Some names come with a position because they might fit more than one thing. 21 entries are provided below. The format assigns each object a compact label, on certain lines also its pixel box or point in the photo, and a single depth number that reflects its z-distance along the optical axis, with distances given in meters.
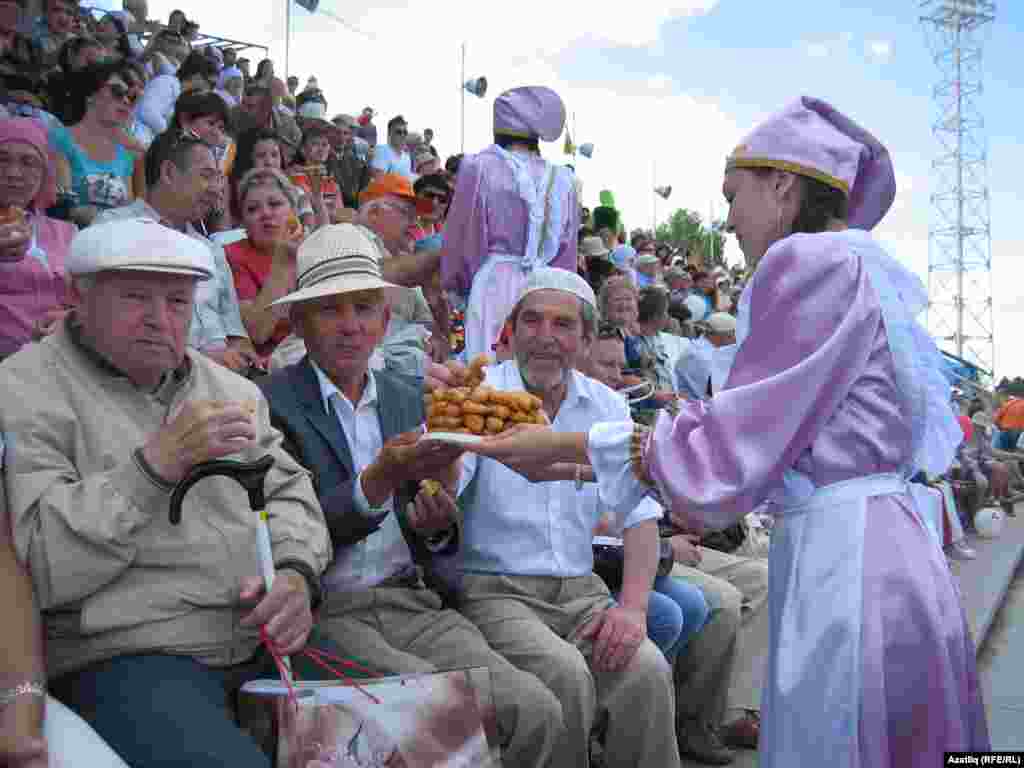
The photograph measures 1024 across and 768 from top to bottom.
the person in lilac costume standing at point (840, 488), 2.00
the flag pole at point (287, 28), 15.45
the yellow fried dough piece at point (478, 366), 3.17
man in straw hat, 2.77
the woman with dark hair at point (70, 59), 6.85
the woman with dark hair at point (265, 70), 11.38
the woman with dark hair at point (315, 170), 6.68
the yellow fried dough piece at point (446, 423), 2.78
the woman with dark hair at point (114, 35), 9.14
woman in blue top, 5.29
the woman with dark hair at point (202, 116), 5.93
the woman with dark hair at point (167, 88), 8.16
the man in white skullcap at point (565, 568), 3.04
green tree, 26.67
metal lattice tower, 40.00
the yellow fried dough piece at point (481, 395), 2.82
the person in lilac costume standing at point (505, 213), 5.77
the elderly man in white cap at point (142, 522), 2.08
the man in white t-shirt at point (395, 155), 11.75
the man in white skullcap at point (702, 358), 6.94
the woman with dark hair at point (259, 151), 6.07
